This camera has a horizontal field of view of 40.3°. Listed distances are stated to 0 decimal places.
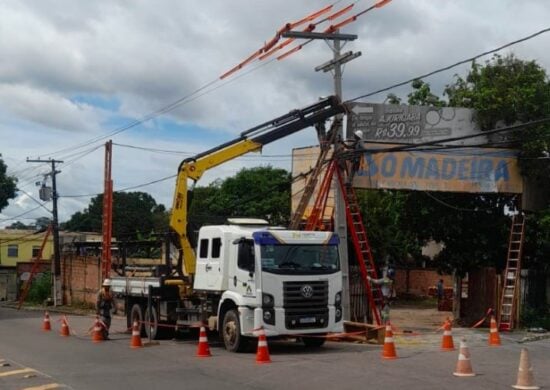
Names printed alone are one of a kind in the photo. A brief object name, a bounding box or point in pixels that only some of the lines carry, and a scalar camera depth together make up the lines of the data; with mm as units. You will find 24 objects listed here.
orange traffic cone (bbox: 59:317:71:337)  23184
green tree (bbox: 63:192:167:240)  93688
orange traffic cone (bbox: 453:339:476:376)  12586
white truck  16734
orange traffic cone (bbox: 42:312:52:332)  25906
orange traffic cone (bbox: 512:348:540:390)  10836
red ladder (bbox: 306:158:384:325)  21453
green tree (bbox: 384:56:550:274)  23172
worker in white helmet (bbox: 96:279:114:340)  21234
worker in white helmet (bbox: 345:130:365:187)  21078
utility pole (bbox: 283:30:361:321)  21266
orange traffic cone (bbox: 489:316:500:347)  18497
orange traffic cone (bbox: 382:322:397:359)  15354
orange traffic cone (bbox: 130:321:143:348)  18953
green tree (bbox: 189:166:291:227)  60594
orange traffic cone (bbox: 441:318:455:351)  17219
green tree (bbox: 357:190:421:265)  42156
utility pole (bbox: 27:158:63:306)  45844
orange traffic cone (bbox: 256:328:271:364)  14886
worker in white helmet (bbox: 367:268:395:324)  21547
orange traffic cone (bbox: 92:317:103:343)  20875
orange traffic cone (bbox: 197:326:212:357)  16297
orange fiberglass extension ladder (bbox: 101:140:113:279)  34594
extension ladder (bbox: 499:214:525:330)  22312
